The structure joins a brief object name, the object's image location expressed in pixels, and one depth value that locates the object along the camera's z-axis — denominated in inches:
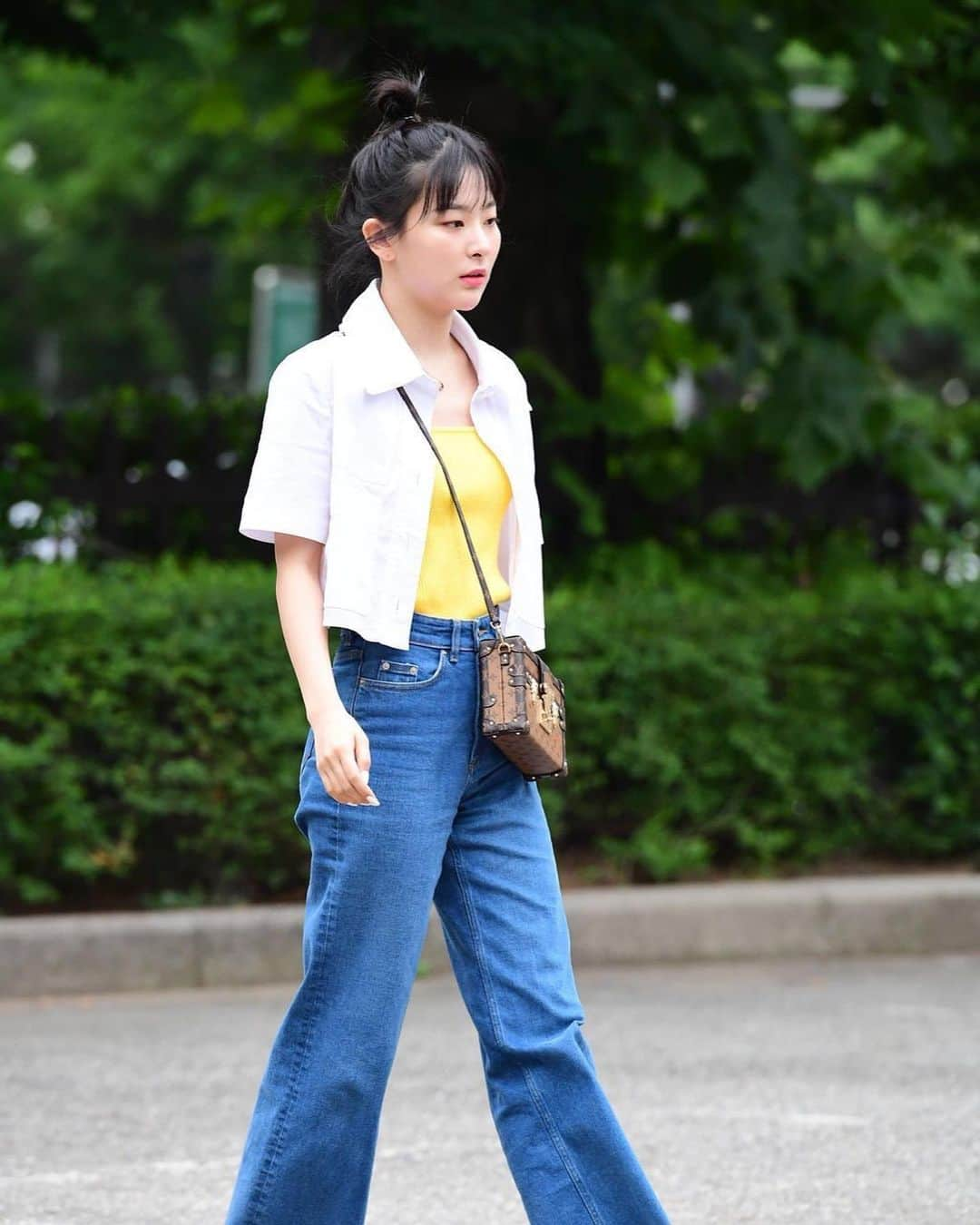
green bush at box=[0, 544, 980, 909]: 539.2
